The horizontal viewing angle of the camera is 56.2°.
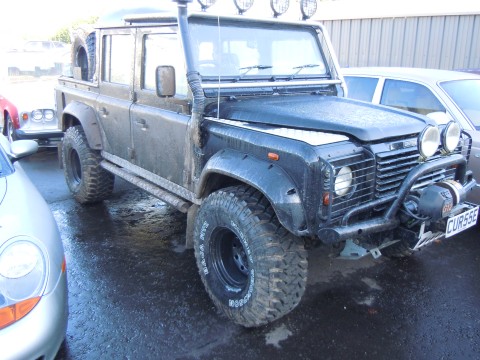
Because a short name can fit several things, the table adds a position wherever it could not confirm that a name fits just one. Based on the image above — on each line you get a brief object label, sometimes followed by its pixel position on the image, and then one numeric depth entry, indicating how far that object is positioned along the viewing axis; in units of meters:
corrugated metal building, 8.74
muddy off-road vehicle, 2.75
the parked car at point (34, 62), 8.86
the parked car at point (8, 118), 7.55
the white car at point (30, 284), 2.23
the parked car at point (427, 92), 4.72
